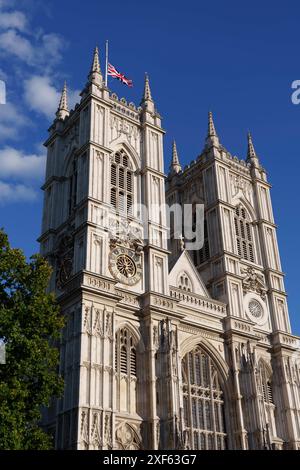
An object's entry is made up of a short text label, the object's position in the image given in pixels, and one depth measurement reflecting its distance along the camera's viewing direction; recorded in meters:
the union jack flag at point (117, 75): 45.43
